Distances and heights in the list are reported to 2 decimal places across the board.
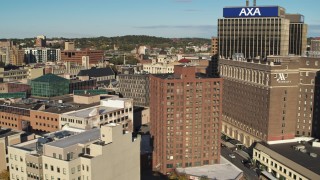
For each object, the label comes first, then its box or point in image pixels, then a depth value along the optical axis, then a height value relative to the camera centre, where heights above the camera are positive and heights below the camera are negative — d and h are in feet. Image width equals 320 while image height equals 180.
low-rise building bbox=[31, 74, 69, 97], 602.85 -56.02
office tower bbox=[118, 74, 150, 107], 639.35 -60.55
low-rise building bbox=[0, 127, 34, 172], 302.17 -72.76
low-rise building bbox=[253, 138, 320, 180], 350.84 -104.68
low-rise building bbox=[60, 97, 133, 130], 399.83 -69.50
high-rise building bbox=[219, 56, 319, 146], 439.63 -56.34
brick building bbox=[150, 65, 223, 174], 368.27 -65.69
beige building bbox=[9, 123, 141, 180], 232.12 -66.30
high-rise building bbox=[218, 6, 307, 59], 622.95 +36.79
